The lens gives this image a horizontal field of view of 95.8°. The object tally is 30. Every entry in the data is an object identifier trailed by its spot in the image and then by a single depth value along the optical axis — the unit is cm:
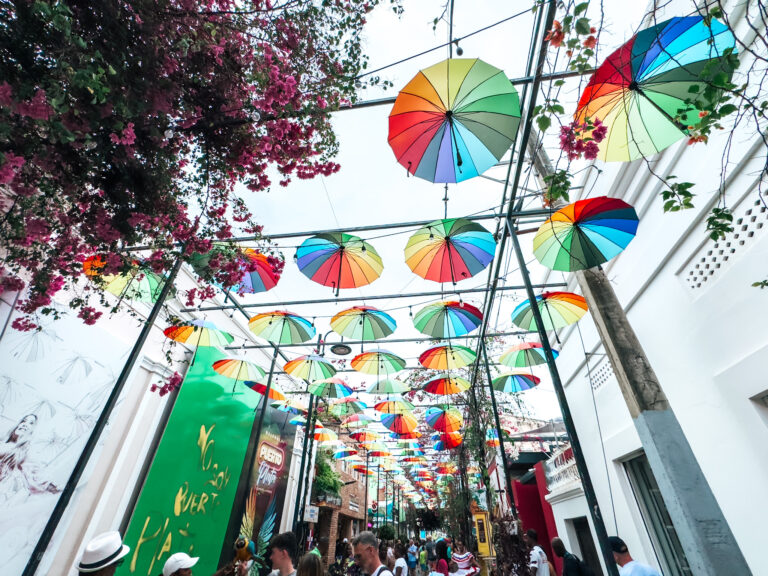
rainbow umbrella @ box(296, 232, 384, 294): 548
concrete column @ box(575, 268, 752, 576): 291
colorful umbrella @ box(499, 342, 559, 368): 716
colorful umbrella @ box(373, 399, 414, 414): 1023
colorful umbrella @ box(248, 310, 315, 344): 690
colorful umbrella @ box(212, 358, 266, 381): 777
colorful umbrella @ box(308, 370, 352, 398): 818
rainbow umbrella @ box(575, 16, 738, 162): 275
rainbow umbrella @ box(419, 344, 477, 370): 692
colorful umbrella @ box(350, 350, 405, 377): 754
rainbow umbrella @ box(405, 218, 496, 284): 495
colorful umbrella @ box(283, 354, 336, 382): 793
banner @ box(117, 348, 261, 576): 680
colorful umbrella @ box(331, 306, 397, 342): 671
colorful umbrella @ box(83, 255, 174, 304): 307
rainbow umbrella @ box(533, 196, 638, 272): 399
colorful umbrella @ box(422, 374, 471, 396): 789
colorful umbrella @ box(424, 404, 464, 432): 1022
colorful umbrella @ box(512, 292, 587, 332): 582
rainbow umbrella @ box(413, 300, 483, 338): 631
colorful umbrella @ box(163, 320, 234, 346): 672
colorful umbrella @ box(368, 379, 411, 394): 891
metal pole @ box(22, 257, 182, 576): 292
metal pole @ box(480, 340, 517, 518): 613
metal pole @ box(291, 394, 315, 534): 862
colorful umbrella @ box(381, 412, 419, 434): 1120
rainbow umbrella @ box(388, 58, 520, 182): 303
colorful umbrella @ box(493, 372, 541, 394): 814
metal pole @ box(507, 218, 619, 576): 246
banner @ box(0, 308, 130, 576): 455
